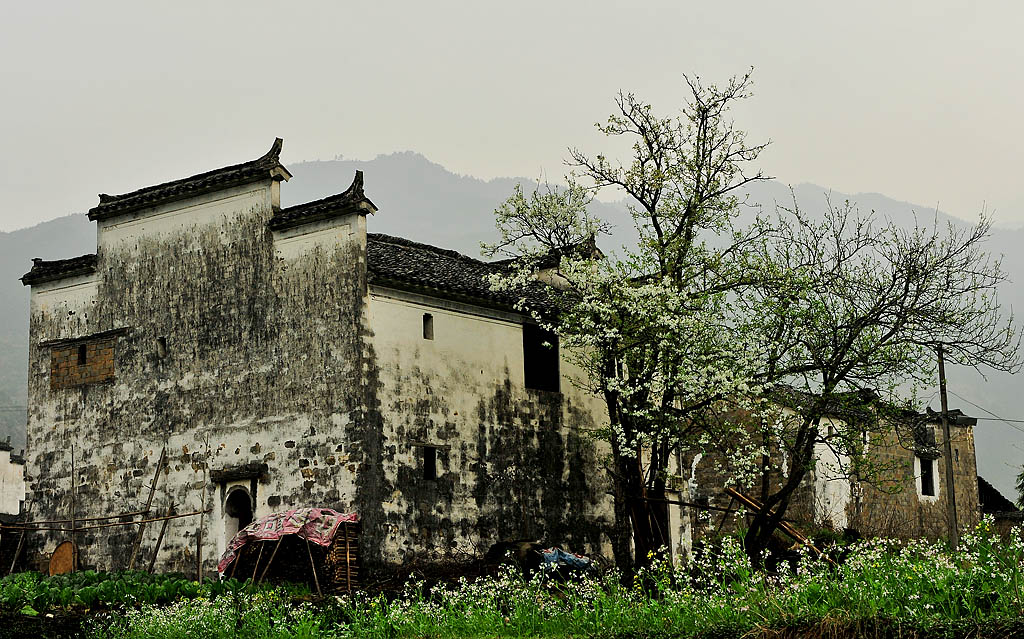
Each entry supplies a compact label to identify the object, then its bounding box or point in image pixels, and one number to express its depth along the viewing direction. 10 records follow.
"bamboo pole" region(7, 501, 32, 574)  25.89
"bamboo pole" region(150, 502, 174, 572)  24.14
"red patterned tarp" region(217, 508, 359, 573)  21.41
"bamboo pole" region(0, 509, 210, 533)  24.31
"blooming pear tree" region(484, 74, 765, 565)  22.64
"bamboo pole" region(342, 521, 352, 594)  21.22
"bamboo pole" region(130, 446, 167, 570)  24.67
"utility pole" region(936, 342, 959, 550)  26.37
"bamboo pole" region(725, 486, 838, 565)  22.94
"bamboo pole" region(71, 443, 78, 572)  25.82
